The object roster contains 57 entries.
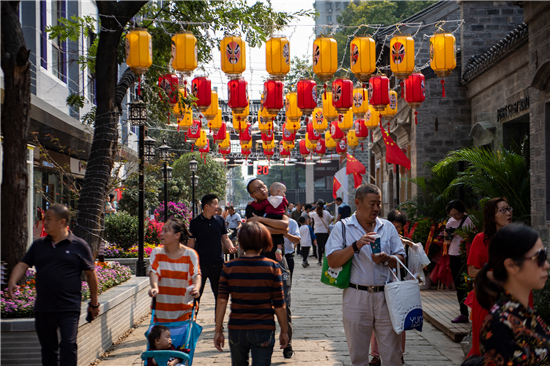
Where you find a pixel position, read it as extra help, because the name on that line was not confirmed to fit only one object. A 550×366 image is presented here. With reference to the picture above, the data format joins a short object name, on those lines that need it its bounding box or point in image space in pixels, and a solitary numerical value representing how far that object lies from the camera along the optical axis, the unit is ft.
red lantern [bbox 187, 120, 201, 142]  64.13
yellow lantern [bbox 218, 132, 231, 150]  70.42
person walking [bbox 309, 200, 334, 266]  60.59
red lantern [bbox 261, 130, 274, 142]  64.68
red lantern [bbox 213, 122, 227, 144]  65.36
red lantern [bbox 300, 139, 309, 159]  81.91
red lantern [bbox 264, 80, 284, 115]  44.24
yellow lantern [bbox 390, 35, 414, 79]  36.73
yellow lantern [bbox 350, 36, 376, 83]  35.86
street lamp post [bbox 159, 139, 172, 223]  65.26
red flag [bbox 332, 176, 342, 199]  92.77
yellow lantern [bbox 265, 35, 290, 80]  35.01
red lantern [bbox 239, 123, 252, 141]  67.82
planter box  19.26
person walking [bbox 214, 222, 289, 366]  14.33
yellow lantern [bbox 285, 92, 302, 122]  51.55
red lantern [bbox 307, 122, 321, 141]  67.00
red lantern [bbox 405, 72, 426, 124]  42.70
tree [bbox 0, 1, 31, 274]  22.90
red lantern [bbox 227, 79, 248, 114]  45.19
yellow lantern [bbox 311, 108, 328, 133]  58.23
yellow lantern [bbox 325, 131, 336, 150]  73.10
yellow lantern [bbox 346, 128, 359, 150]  69.28
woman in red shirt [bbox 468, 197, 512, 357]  17.56
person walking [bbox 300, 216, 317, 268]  61.98
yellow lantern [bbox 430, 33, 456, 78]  36.63
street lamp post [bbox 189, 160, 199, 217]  84.96
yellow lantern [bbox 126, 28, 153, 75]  31.01
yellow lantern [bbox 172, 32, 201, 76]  33.47
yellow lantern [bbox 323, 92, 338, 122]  49.67
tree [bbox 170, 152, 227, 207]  119.65
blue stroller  16.92
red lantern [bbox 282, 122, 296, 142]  71.05
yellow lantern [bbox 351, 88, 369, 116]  48.24
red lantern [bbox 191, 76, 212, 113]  45.24
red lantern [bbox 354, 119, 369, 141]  60.18
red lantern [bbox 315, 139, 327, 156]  74.49
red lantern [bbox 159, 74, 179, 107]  37.70
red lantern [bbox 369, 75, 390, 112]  42.75
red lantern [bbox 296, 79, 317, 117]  44.11
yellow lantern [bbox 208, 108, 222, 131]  57.79
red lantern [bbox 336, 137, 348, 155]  76.43
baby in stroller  17.24
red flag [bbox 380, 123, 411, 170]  50.06
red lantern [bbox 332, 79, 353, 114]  43.27
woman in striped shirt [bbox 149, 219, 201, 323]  18.45
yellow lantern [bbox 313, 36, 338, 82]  35.55
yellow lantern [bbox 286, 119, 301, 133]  59.65
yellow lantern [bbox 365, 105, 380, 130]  54.80
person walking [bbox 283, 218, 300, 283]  24.09
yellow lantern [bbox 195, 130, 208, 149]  67.78
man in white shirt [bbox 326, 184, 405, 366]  15.79
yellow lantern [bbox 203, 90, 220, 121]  51.62
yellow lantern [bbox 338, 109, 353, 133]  55.26
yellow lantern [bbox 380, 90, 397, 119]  49.70
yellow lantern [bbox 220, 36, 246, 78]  34.58
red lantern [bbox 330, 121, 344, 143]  63.57
